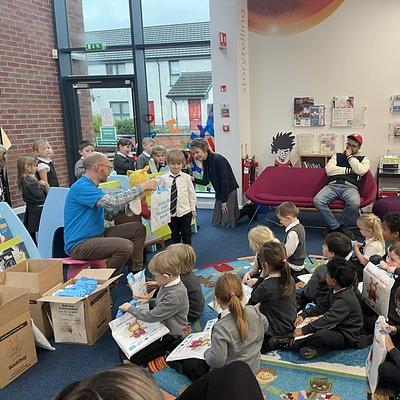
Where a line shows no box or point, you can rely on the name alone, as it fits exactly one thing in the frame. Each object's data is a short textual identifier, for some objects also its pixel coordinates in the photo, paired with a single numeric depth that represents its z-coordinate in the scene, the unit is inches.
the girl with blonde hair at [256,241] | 132.2
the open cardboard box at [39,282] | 120.6
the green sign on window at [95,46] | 277.1
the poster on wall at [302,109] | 244.7
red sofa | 212.7
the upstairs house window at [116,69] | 278.2
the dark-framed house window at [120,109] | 284.4
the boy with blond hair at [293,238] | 142.1
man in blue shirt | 137.6
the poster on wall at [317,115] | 242.2
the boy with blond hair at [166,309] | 107.5
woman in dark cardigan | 197.6
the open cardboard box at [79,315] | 116.0
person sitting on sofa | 202.7
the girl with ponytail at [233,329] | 88.4
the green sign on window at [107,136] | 291.6
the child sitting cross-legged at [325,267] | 123.4
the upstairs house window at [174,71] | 268.4
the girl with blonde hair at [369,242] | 132.2
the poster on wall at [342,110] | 236.1
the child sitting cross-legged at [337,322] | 105.5
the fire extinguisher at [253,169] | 250.5
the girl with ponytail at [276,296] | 107.0
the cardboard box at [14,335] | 102.7
